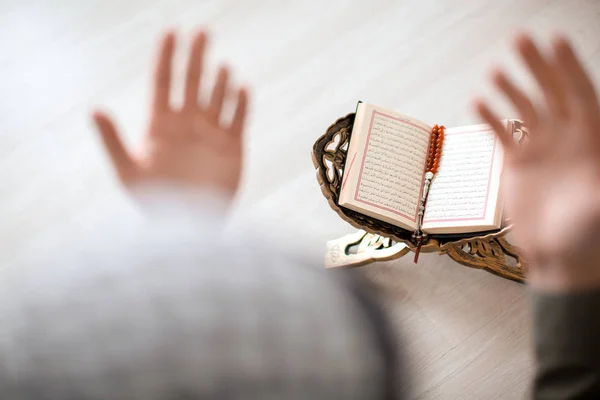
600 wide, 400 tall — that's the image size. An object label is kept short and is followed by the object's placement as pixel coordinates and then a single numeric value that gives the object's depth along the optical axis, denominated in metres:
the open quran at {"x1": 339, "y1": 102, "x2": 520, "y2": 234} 1.29
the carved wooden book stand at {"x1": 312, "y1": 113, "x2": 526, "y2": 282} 1.33
